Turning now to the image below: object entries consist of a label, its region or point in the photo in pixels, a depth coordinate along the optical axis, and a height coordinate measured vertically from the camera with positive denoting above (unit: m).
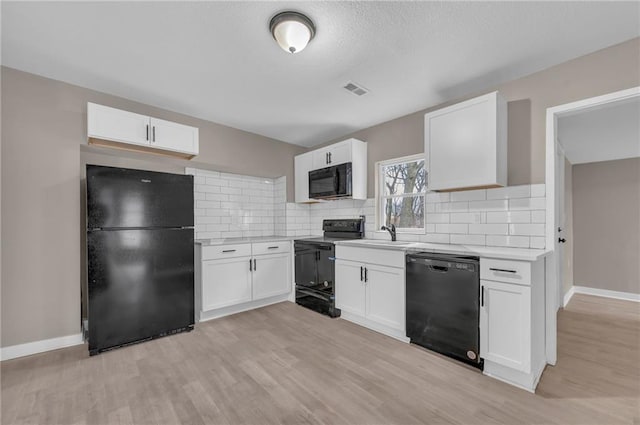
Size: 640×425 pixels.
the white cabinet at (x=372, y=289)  2.62 -0.81
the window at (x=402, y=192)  3.28 +0.24
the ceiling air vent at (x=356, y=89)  2.60 +1.20
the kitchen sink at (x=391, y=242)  2.78 -0.35
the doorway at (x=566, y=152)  2.10 +0.78
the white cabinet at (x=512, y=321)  1.85 -0.78
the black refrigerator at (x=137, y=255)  2.39 -0.40
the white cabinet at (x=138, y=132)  2.47 +0.80
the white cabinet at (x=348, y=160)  3.56 +0.72
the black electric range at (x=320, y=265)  3.31 -0.69
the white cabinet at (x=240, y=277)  3.13 -0.80
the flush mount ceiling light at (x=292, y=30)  1.68 +1.16
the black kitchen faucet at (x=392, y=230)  3.27 -0.23
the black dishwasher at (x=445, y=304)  2.09 -0.77
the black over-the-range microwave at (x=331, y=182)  3.55 +0.41
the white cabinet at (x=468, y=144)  2.30 +0.60
